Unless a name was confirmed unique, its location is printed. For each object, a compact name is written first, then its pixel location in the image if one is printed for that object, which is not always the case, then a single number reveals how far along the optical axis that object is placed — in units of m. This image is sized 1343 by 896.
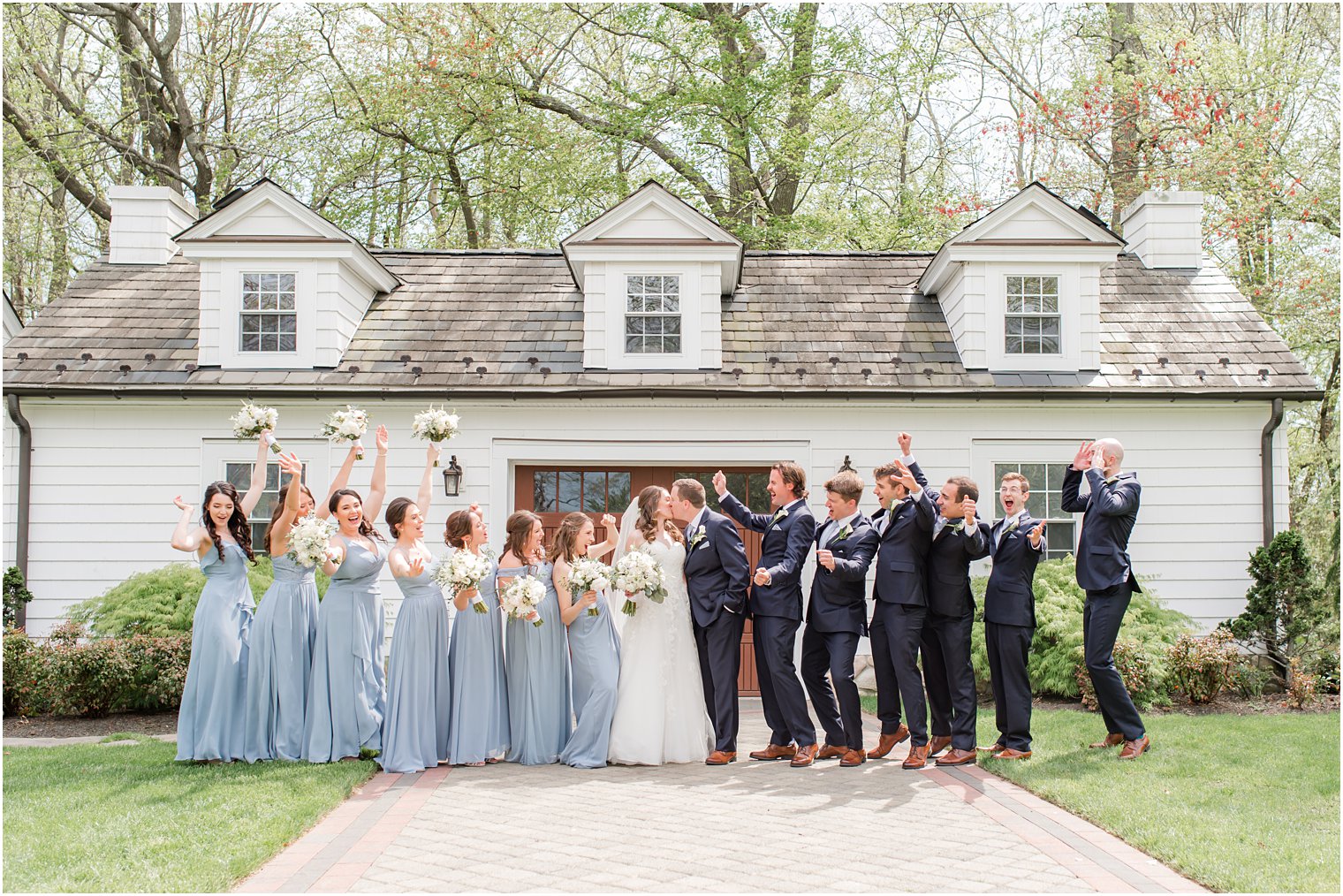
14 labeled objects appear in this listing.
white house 11.84
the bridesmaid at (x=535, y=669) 7.75
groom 7.75
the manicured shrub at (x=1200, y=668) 10.29
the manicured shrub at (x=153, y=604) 10.55
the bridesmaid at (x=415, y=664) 7.42
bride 7.65
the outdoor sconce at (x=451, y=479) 11.73
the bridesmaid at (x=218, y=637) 7.46
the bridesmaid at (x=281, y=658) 7.56
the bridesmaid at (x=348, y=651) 7.59
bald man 7.58
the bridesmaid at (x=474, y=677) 7.61
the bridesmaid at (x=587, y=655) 7.67
